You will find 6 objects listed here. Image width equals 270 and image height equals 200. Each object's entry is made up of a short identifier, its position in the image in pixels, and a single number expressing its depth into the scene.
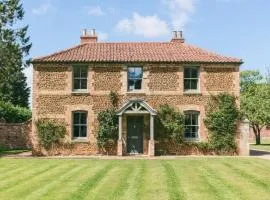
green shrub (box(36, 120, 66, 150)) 28.27
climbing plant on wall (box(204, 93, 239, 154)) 28.22
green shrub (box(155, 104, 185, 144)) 28.04
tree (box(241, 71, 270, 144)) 48.41
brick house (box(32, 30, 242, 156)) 28.34
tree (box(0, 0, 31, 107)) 42.38
